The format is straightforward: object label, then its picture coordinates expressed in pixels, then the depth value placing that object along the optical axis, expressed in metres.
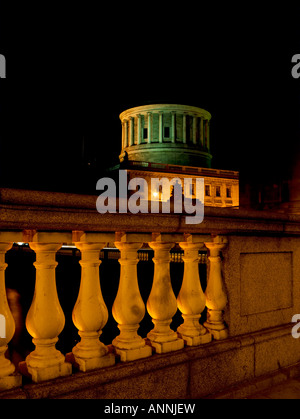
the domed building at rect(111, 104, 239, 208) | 74.50
